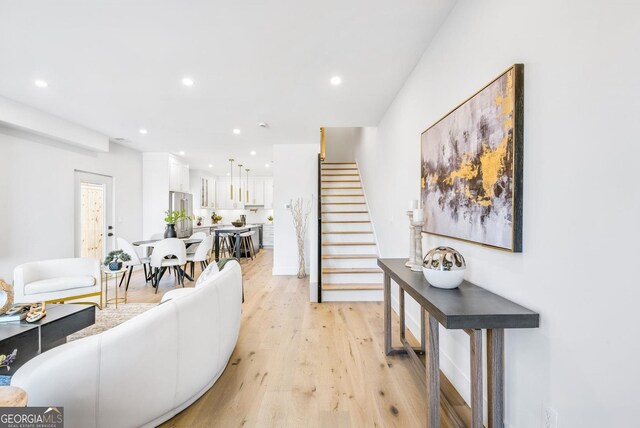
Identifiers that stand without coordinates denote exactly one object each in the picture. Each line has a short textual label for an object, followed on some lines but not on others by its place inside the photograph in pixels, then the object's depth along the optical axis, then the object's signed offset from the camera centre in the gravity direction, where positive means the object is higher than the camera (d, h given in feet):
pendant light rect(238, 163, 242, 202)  31.12 +2.51
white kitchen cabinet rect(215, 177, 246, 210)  33.55 +2.11
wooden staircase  13.46 -1.84
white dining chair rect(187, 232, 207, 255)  18.92 -2.50
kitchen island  22.27 -2.12
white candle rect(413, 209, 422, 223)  7.18 -0.05
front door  16.81 -0.17
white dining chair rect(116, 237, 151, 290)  15.05 -2.23
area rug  9.89 -4.18
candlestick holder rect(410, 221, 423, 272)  7.38 -0.89
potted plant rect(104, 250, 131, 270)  11.91 -2.01
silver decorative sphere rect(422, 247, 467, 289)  5.42 -1.06
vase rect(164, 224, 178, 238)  16.20 -1.12
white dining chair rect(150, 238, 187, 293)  14.97 -2.32
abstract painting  4.51 +0.91
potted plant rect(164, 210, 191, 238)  16.20 -1.01
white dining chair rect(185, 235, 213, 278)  16.58 -2.40
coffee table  6.54 -3.01
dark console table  4.18 -1.66
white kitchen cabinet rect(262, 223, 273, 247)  33.24 -2.62
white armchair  10.15 -2.59
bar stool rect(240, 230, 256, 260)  26.07 -3.00
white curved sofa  4.20 -2.61
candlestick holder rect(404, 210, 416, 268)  7.60 -0.88
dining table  16.20 -1.81
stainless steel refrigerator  22.66 +0.51
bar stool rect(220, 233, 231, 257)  25.85 -2.99
